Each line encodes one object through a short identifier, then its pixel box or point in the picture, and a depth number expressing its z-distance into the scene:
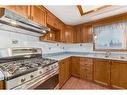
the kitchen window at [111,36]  2.04
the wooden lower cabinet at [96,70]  1.65
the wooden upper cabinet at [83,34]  2.46
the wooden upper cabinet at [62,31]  2.38
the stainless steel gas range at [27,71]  0.74
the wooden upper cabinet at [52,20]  1.73
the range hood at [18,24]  0.82
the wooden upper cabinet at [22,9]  0.95
